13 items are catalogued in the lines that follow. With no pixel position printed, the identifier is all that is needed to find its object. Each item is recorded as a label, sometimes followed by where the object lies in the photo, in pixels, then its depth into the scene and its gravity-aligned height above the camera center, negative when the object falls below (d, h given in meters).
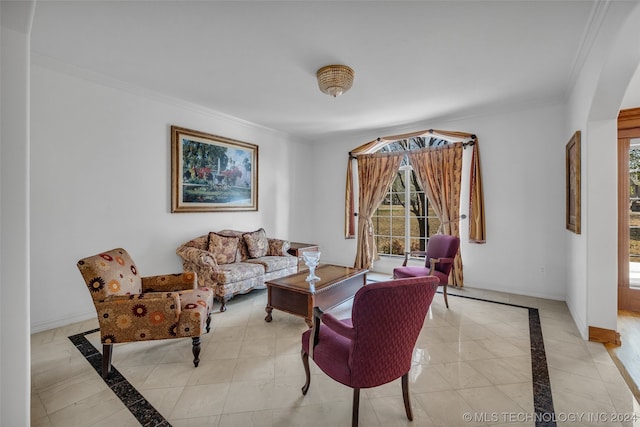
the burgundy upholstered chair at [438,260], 3.64 -0.61
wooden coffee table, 2.92 -0.86
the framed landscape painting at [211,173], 3.94 +0.60
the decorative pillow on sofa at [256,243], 4.34 -0.48
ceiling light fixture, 2.84 +1.37
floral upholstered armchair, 2.14 -0.77
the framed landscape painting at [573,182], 2.98 +0.36
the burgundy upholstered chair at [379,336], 1.44 -0.66
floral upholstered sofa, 3.49 -0.69
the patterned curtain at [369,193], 5.30 +0.39
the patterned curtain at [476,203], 4.34 +0.16
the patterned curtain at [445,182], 4.51 +0.52
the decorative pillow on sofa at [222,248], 3.96 -0.50
